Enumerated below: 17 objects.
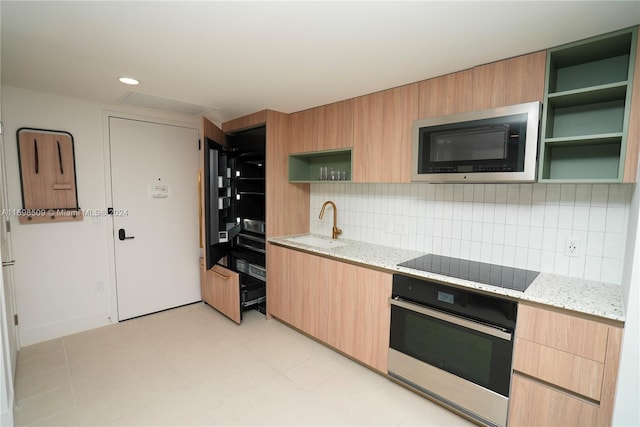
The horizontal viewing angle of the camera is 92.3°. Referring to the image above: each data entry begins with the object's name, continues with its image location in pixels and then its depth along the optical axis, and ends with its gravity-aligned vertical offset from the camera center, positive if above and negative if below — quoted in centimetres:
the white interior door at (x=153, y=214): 313 -34
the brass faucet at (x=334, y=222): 319 -38
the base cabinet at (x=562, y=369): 140 -88
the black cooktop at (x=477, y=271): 180 -54
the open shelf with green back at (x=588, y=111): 154 +45
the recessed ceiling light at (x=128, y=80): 226 +77
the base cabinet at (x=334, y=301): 227 -98
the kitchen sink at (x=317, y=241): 293 -56
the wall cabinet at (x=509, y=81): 174 +64
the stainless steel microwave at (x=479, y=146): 170 +26
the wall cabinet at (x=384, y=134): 232 +42
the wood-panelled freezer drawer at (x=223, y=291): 305 -113
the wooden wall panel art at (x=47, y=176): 259 +5
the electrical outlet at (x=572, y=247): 189 -35
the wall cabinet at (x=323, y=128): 272 +55
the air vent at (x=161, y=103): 274 +77
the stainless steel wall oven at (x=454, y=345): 170 -96
